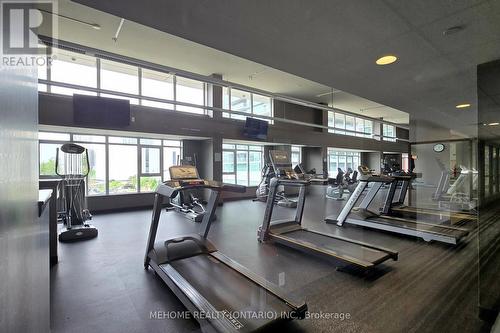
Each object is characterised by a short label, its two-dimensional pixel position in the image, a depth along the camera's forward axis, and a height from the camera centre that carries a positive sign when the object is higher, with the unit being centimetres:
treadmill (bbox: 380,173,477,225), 551 -122
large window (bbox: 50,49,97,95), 611 +263
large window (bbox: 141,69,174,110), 752 +266
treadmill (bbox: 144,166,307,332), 204 -128
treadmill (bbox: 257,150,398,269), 331 -128
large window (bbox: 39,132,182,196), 658 +23
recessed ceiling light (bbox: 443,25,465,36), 227 +133
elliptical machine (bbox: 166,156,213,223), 630 -121
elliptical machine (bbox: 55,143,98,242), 482 -62
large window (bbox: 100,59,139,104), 681 +269
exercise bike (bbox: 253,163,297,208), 836 -89
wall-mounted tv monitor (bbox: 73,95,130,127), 571 +139
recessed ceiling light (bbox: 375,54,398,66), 292 +135
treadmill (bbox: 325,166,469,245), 436 -124
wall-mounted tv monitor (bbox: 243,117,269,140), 840 +135
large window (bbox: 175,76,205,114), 807 +261
